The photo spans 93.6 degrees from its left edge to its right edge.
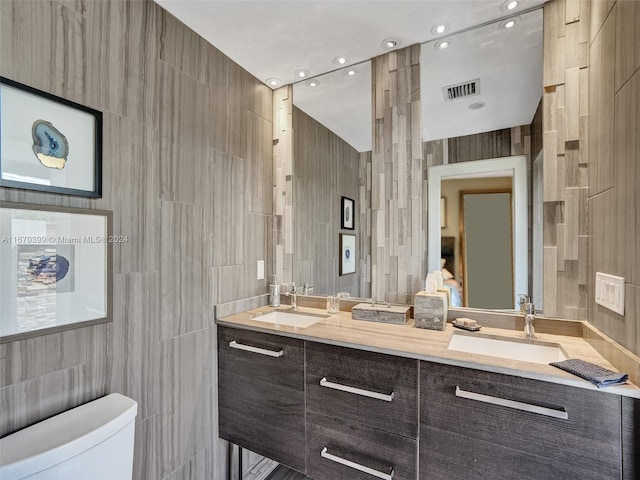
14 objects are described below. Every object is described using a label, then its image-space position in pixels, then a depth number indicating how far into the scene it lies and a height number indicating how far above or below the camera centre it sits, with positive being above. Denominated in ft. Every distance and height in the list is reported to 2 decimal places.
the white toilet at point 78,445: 2.75 -2.02
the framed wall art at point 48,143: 3.17 +1.15
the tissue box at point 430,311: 4.88 -1.13
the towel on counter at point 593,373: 2.88 -1.33
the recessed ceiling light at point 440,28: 5.02 +3.62
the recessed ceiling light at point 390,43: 5.42 +3.66
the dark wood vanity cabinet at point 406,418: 2.98 -2.16
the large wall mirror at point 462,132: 4.85 +1.96
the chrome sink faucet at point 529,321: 4.36 -1.16
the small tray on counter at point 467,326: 4.73 -1.36
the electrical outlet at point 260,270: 6.73 -0.63
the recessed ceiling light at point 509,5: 4.56 +3.63
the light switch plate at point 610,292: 3.30 -0.59
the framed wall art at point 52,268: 3.15 -0.30
